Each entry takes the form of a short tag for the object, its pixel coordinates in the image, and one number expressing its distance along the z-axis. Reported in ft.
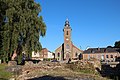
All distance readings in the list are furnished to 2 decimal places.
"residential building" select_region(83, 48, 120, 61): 121.99
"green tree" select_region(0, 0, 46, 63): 47.54
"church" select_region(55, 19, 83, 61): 126.98
